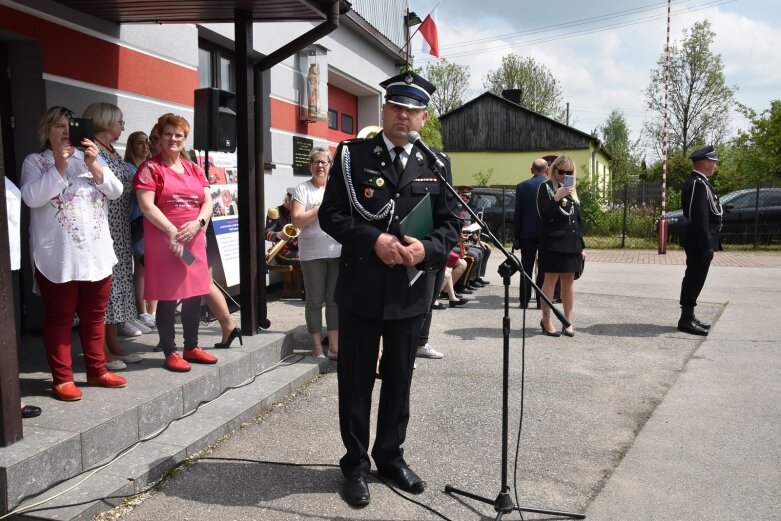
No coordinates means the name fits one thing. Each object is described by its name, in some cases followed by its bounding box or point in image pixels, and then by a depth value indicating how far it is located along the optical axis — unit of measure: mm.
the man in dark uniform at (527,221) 8859
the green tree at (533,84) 52594
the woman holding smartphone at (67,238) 3916
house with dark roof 39688
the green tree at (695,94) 39781
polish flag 13383
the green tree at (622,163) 42812
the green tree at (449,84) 47500
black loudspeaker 6078
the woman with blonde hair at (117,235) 4590
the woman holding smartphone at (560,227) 7086
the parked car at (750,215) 17688
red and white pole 16008
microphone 3201
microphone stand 3121
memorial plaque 9914
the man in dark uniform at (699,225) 7359
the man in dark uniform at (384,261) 3406
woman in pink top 4562
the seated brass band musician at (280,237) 8319
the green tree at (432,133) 20156
